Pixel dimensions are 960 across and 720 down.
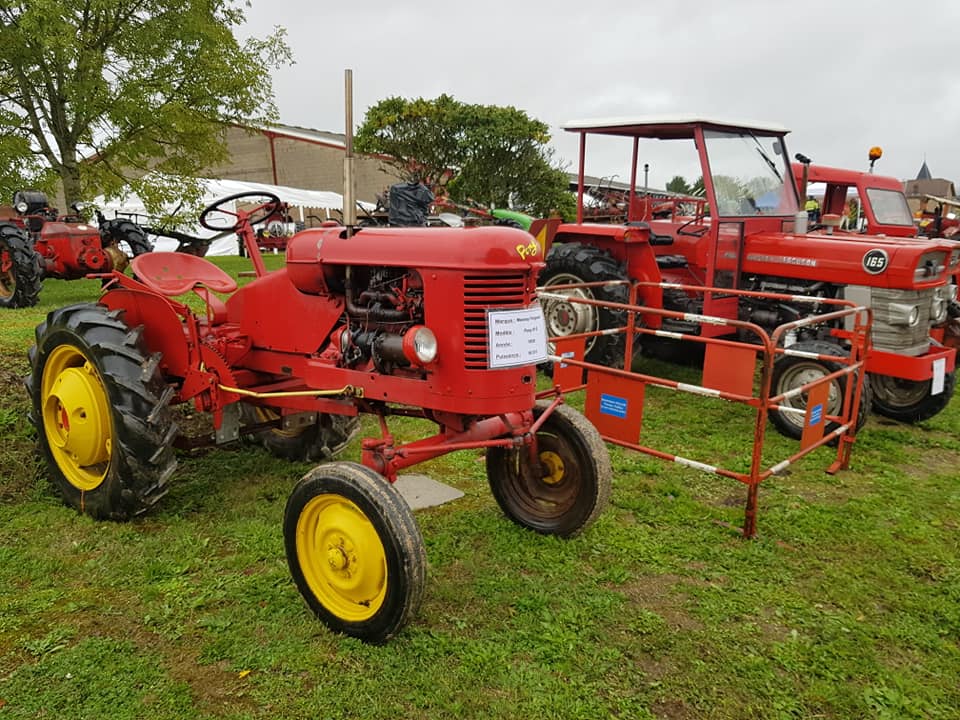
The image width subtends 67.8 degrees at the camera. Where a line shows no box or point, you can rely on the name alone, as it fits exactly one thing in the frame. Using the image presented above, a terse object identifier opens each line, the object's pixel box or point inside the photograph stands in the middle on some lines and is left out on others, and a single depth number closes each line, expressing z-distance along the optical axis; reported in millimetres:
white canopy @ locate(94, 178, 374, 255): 22422
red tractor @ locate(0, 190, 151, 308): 8898
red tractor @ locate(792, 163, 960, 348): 8188
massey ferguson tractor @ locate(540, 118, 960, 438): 5207
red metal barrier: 3602
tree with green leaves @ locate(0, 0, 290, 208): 10898
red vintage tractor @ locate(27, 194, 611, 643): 2674
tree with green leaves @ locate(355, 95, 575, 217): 21484
